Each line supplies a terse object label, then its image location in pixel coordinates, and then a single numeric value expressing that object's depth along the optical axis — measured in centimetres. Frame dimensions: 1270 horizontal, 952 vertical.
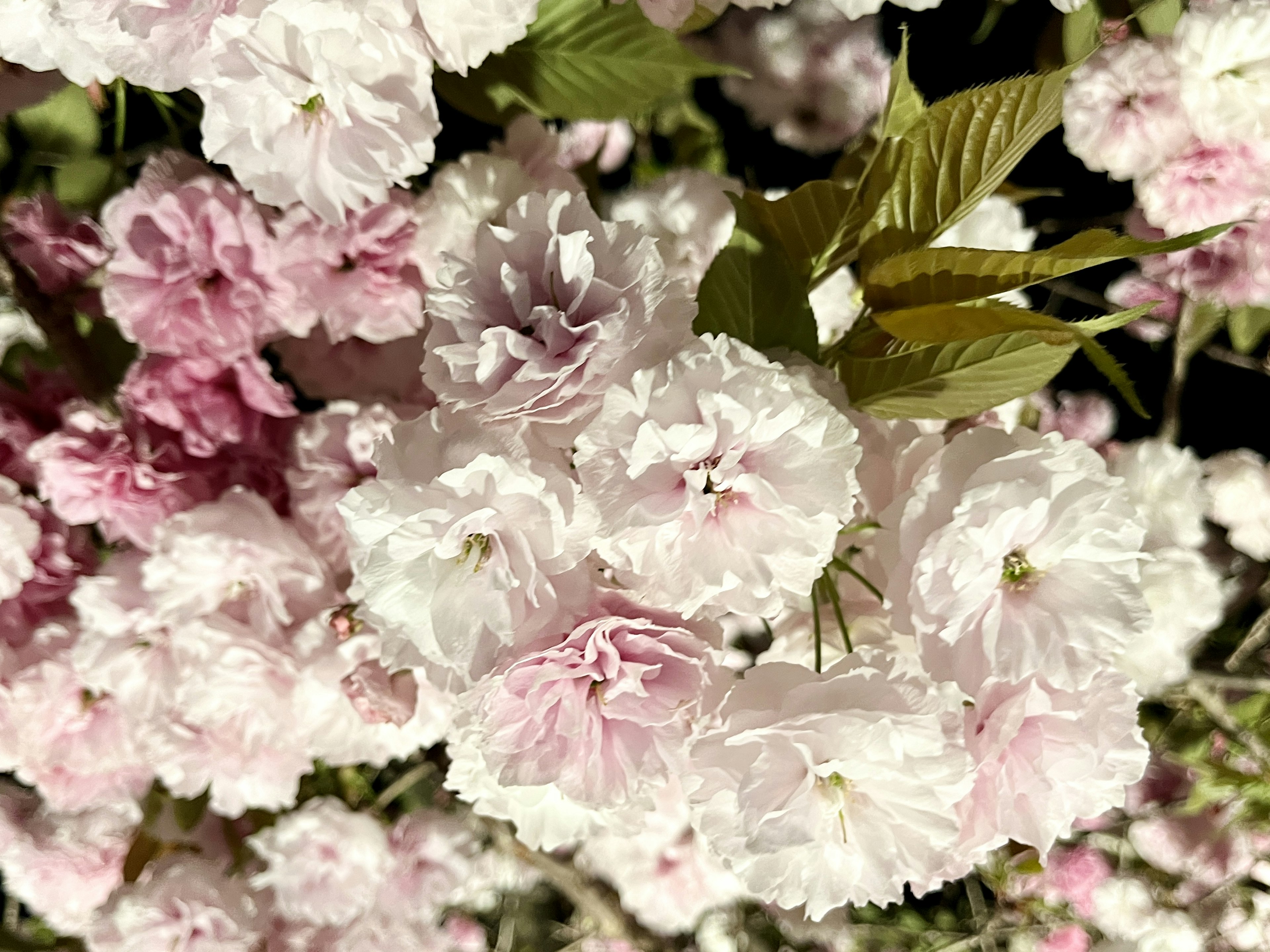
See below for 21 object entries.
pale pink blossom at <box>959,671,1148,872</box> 39
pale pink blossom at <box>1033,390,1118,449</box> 83
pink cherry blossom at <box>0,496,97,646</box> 59
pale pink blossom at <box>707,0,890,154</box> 85
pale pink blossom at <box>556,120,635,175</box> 75
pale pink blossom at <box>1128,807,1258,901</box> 95
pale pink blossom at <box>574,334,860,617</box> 32
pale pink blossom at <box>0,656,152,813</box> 60
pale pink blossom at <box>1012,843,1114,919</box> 97
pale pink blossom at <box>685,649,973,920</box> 36
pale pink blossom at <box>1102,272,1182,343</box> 83
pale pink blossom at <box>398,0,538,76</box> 38
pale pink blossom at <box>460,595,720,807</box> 35
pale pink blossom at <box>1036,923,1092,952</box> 98
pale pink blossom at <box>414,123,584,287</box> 51
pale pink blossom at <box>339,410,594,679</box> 33
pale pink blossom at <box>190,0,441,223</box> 38
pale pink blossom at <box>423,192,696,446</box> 33
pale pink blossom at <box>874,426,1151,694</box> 36
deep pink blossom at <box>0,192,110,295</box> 54
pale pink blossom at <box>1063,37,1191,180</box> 62
